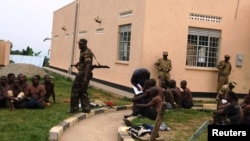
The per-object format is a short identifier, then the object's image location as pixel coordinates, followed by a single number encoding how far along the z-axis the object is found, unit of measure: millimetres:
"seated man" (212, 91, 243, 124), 5560
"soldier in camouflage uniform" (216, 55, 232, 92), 11634
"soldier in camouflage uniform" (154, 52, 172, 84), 10945
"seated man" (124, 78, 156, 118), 7244
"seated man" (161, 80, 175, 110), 8553
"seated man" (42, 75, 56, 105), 8845
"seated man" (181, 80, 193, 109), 9072
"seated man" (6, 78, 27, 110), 7887
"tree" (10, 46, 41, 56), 35409
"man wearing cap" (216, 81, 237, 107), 7560
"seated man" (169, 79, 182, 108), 8791
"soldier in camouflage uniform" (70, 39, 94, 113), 7600
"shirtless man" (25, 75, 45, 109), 8085
